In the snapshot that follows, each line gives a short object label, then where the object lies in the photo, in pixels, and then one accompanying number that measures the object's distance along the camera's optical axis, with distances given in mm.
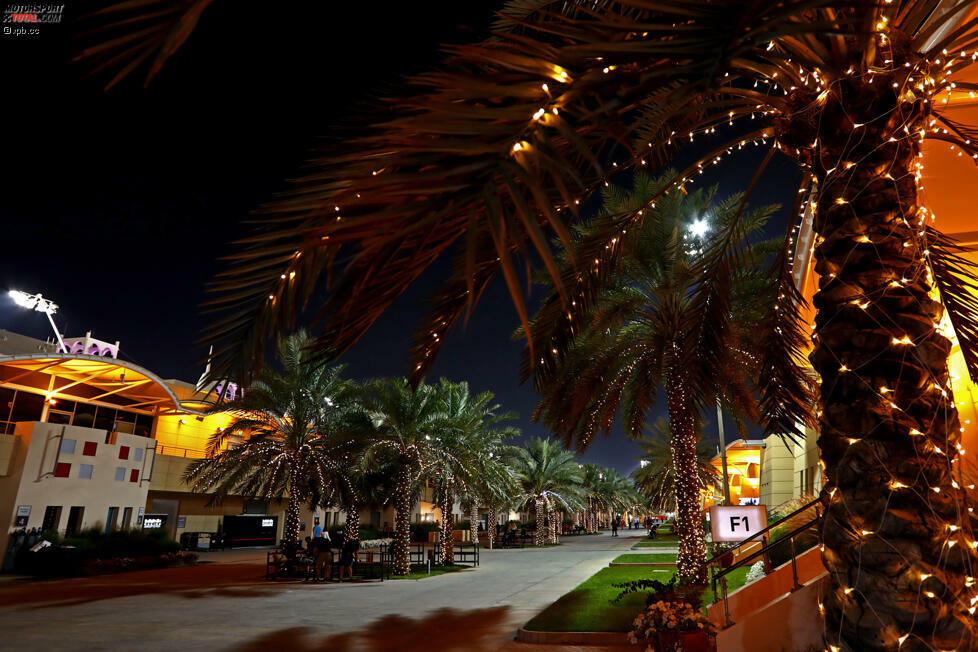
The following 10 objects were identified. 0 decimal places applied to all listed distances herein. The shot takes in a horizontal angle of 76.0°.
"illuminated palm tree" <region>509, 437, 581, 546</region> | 48781
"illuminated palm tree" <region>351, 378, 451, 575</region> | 23062
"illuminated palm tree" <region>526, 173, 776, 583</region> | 12656
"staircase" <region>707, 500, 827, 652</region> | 7348
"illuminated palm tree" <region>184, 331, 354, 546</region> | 22359
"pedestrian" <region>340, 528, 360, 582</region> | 20938
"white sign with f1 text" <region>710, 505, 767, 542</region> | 11223
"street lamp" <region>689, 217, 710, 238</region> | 12367
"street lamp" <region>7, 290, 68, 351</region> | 38312
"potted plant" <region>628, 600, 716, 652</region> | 8070
